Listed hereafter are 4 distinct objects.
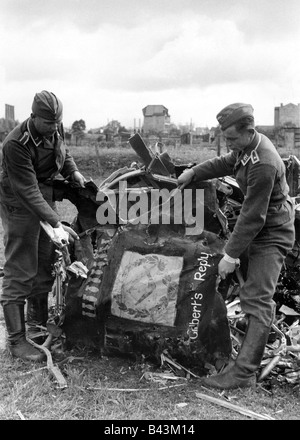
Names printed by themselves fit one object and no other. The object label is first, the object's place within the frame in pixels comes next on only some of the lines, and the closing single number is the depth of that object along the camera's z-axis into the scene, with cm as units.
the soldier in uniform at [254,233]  349
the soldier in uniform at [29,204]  401
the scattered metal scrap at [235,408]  328
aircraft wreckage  379
